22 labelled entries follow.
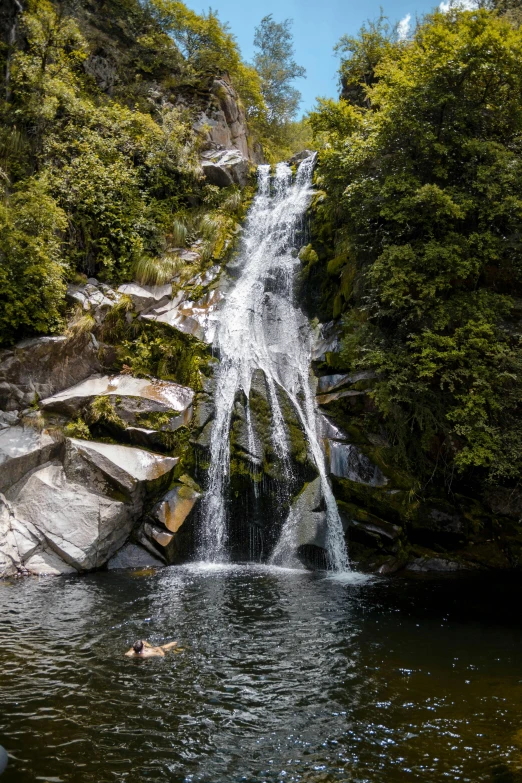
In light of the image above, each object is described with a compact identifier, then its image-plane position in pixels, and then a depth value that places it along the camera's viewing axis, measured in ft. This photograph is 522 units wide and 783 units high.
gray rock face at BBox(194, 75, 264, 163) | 66.54
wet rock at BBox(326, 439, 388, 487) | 36.04
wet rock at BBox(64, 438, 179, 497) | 33.96
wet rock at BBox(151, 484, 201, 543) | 34.14
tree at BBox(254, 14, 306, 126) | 105.09
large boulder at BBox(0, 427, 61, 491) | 33.34
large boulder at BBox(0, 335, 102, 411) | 36.73
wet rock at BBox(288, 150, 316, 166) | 69.78
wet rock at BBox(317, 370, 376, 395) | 39.75
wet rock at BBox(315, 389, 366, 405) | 39.65
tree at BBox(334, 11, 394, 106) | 66.28
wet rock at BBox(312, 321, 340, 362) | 43.73
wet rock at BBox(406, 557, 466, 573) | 34.83
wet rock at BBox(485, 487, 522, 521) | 36.24
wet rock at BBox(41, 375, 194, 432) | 37.17
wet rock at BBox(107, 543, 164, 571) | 33.42
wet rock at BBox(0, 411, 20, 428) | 35.22
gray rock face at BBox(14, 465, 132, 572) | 31.65
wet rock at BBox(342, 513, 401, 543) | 34.50
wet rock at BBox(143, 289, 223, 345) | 44.69
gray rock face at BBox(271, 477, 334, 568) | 34.19
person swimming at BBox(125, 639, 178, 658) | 19.74
